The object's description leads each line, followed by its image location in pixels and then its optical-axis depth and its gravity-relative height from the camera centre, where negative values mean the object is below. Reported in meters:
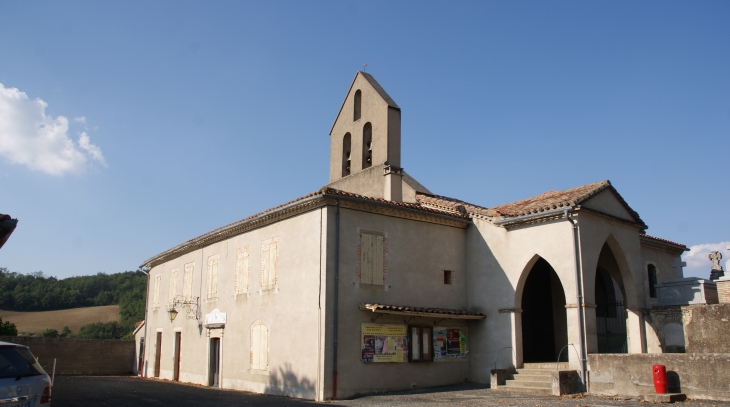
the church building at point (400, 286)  15.02 +0.87
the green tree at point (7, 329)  25.33 -0.70
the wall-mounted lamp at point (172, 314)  21.91 +0.01
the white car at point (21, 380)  6.89 -0.80
